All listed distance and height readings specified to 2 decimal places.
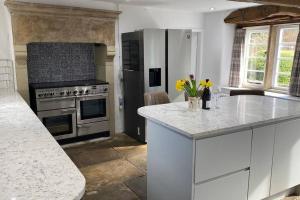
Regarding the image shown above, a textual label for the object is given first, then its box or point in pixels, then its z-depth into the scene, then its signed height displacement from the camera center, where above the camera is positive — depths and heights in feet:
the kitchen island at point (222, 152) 6.52 -2.50
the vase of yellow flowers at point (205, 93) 8.25 -1.07
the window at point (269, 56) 15.06 +0.23
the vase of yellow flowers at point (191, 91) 8.27 -0.97
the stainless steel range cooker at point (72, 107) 12.60 -2.34
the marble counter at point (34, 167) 3.41 -1.66
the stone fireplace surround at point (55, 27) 11.90 +1.61
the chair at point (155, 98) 10.85 -1.59
